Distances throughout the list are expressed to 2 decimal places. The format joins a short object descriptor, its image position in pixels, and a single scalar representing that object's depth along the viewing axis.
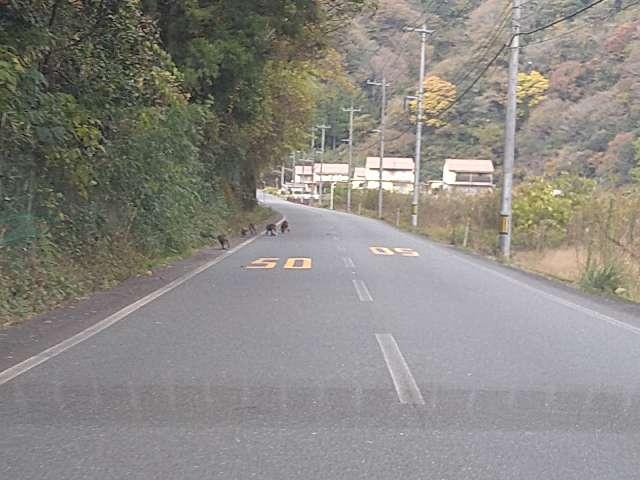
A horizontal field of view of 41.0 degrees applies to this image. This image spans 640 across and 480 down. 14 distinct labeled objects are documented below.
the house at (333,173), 127.19
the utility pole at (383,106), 60.12
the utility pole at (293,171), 145.57
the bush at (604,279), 19.44
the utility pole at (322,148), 94.59
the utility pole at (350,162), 75.62
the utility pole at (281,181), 173.59
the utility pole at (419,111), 46.81
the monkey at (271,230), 35.96
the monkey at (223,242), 27.12
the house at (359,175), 114.31
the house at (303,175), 158.54
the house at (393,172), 106.75
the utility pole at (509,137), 27.22
